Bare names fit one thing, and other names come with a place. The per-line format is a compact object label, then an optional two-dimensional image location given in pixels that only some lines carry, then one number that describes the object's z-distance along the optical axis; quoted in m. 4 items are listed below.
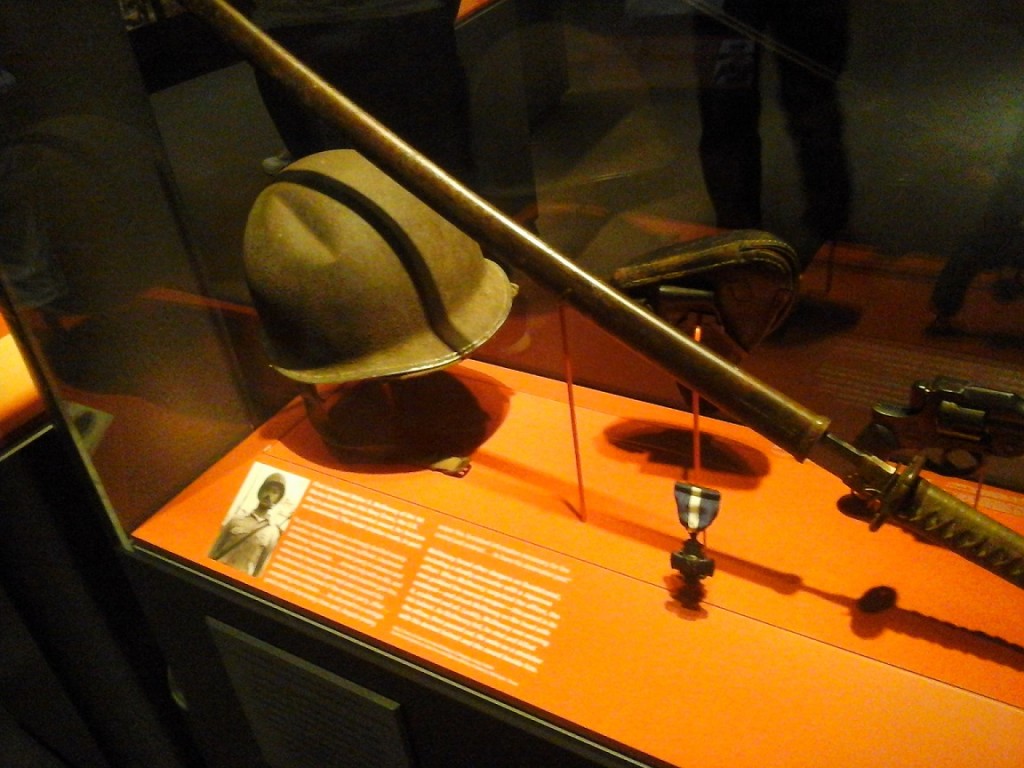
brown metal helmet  1.62
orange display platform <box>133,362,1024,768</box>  1.29
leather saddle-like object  1.43
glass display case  1.35
